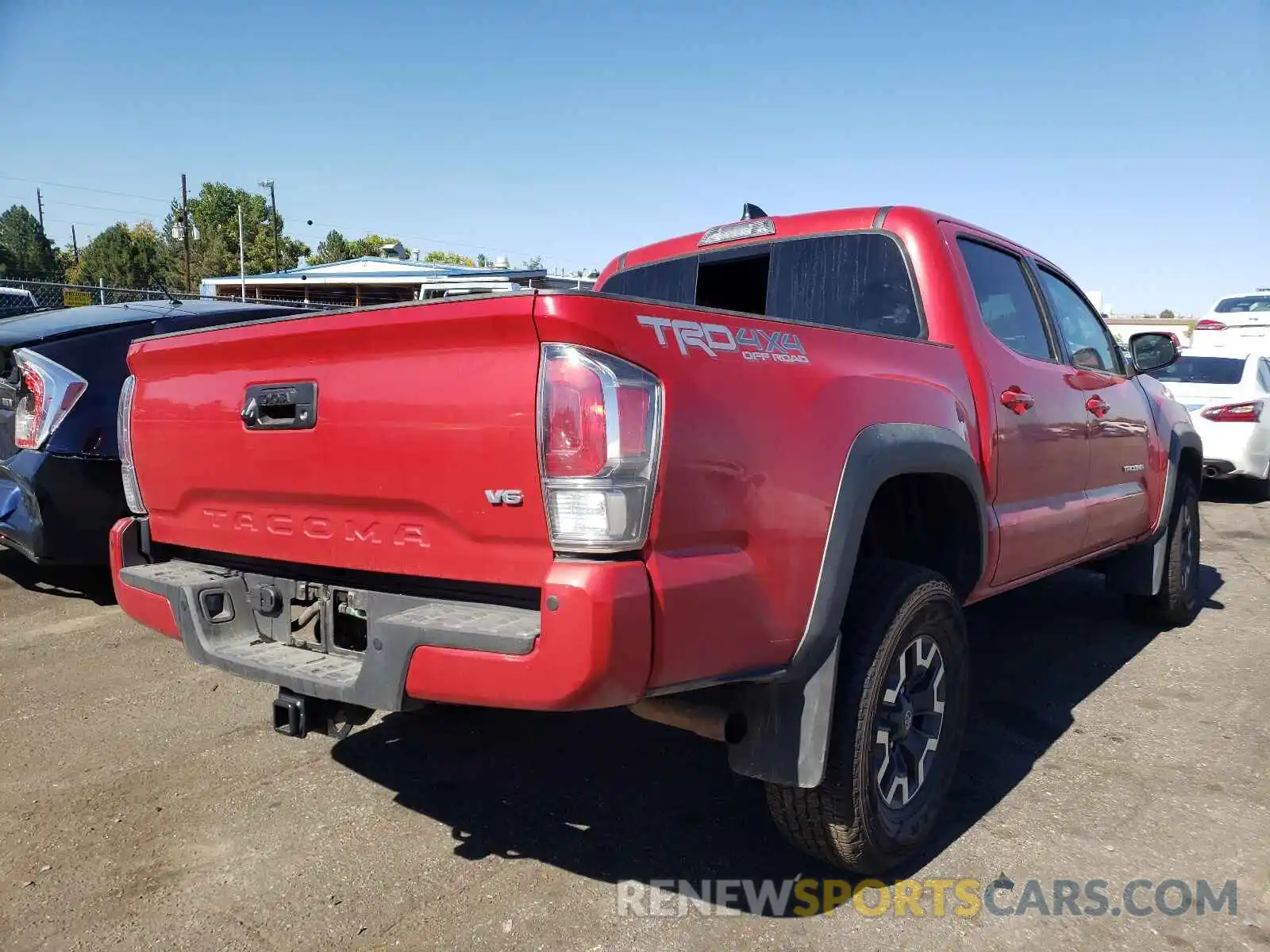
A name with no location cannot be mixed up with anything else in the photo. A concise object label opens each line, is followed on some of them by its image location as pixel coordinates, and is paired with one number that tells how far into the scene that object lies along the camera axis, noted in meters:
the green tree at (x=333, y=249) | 79.06
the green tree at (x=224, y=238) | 63.67
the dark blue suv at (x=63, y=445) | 4.73
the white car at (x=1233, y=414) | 10.05
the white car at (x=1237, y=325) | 14.20
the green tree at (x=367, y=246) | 77.94
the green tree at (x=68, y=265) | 81.50
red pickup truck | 1.98
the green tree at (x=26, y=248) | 80.38
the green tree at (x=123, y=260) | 69.62
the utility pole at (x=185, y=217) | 49.47
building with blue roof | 21.15
